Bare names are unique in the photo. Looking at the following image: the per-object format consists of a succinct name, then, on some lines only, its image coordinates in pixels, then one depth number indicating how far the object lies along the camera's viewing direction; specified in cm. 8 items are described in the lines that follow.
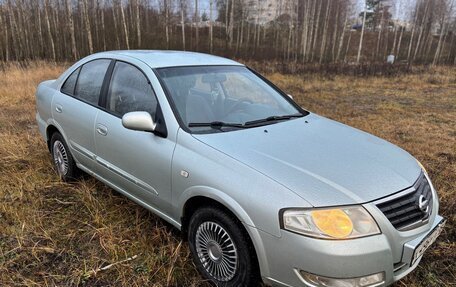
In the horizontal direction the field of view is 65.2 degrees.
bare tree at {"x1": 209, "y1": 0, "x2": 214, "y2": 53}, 2912
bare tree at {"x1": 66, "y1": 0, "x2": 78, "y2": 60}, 2072
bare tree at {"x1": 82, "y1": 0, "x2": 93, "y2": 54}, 2099
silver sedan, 188
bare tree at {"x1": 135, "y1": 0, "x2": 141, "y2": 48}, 2573
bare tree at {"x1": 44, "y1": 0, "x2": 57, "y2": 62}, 2325
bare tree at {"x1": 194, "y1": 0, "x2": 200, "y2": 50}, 3100
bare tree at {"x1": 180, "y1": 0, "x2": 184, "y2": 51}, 2845
